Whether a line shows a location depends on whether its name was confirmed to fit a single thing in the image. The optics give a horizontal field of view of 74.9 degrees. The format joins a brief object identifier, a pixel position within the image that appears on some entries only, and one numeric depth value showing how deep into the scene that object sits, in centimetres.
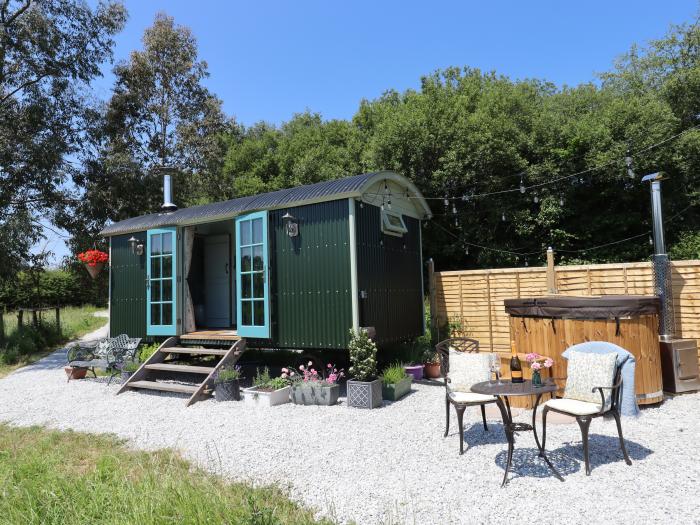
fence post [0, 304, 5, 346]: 1217
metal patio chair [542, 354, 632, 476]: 360
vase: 394
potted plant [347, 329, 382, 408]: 607
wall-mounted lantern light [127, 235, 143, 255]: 912
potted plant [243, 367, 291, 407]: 630
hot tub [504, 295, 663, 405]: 541
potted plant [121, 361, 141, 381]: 787
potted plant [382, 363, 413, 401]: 647
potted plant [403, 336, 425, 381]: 771
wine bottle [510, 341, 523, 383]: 406
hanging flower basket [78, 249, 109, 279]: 976
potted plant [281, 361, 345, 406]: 636
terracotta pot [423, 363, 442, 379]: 784
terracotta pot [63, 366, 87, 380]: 868
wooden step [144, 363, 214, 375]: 728
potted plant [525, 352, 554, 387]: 395
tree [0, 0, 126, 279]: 1223
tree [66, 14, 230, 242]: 1487
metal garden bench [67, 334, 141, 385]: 842
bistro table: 365
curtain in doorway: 859
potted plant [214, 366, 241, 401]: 672
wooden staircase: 700
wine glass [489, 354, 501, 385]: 467
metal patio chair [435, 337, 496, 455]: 411
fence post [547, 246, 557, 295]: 842
